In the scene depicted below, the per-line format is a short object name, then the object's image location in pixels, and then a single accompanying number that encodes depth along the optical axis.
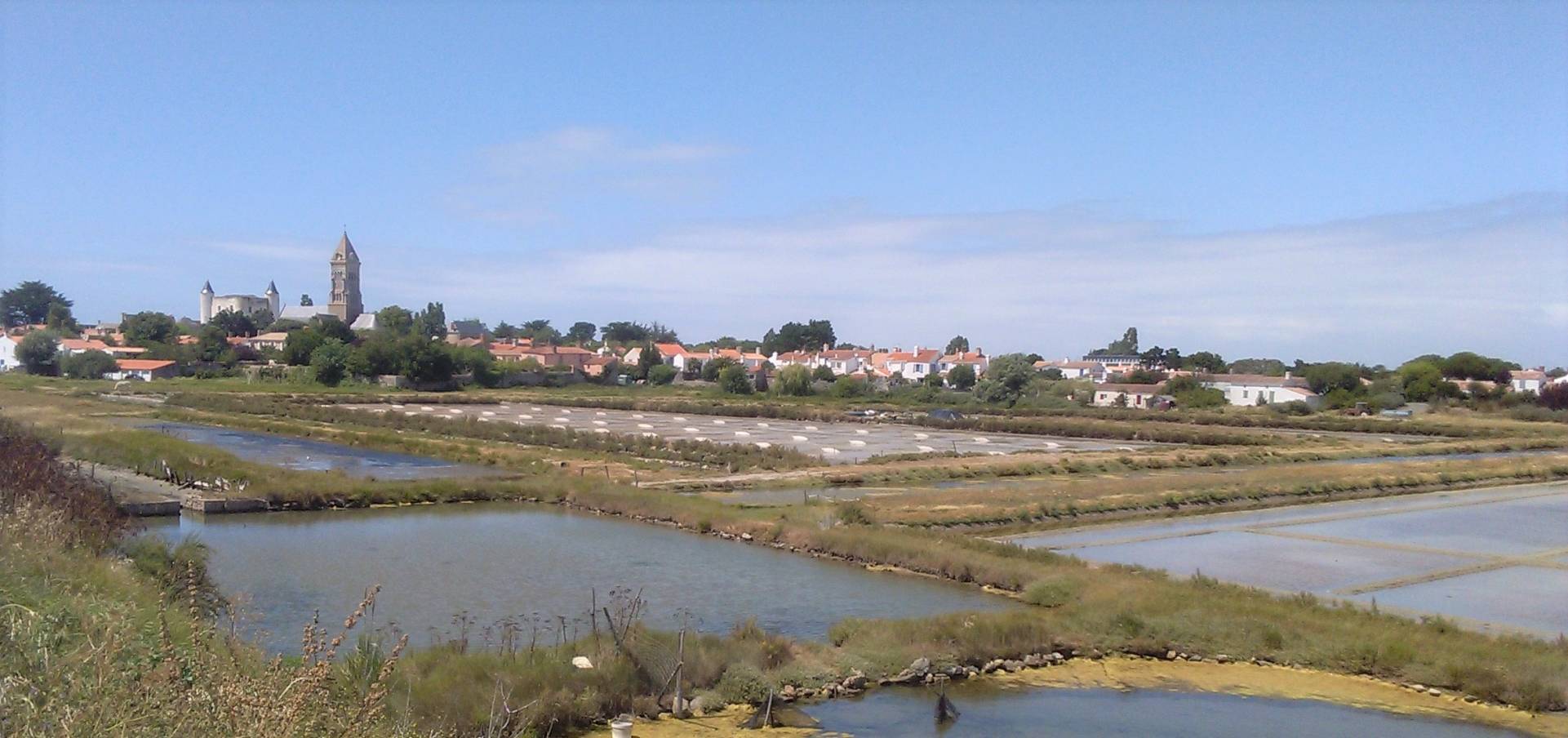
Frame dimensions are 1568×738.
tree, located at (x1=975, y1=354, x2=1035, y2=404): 88.00
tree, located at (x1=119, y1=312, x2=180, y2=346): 110.06
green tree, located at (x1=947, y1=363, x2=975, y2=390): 107.75
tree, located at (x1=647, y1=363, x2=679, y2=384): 107.56
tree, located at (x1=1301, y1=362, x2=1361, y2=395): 97.12
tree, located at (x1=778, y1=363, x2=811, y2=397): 94.88
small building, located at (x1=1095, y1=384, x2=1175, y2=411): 94.88
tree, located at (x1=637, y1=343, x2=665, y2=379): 110.56
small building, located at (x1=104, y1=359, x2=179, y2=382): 92.00
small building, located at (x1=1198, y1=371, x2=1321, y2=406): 93.56
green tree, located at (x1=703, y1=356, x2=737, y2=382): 107.62
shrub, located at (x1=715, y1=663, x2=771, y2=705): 12.02
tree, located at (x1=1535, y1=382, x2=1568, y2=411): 89.50
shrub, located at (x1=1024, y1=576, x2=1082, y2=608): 18.03
